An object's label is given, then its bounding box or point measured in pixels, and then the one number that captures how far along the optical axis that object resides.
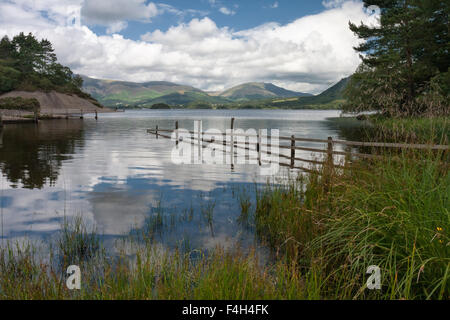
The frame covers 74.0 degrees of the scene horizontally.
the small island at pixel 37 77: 97.19
